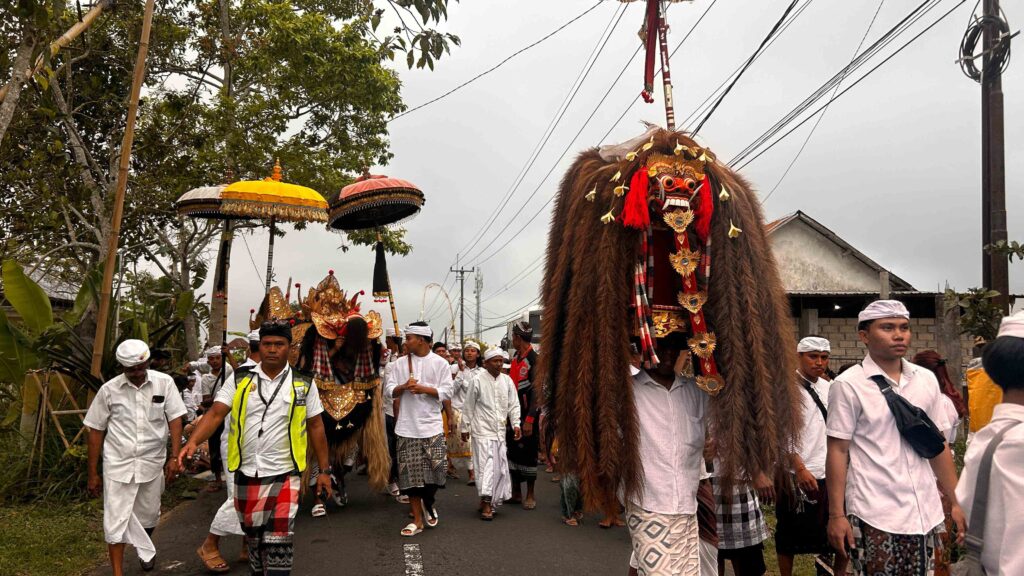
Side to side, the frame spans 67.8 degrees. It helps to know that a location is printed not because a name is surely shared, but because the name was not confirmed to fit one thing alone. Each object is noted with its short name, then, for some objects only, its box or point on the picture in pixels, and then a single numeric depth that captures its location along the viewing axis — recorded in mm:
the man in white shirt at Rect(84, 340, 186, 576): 5980
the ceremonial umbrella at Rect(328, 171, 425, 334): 9203
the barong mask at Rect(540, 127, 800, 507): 3211
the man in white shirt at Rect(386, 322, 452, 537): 7762
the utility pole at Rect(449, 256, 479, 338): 55762
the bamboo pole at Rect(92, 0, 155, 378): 7195
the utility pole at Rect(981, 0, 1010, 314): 8695
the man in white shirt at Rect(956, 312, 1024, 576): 2400
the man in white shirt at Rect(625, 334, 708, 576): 3230
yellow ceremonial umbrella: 8484
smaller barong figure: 8625
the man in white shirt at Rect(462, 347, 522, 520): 8617
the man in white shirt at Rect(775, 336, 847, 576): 5266
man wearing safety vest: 5039
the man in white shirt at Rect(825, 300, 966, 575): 3738
